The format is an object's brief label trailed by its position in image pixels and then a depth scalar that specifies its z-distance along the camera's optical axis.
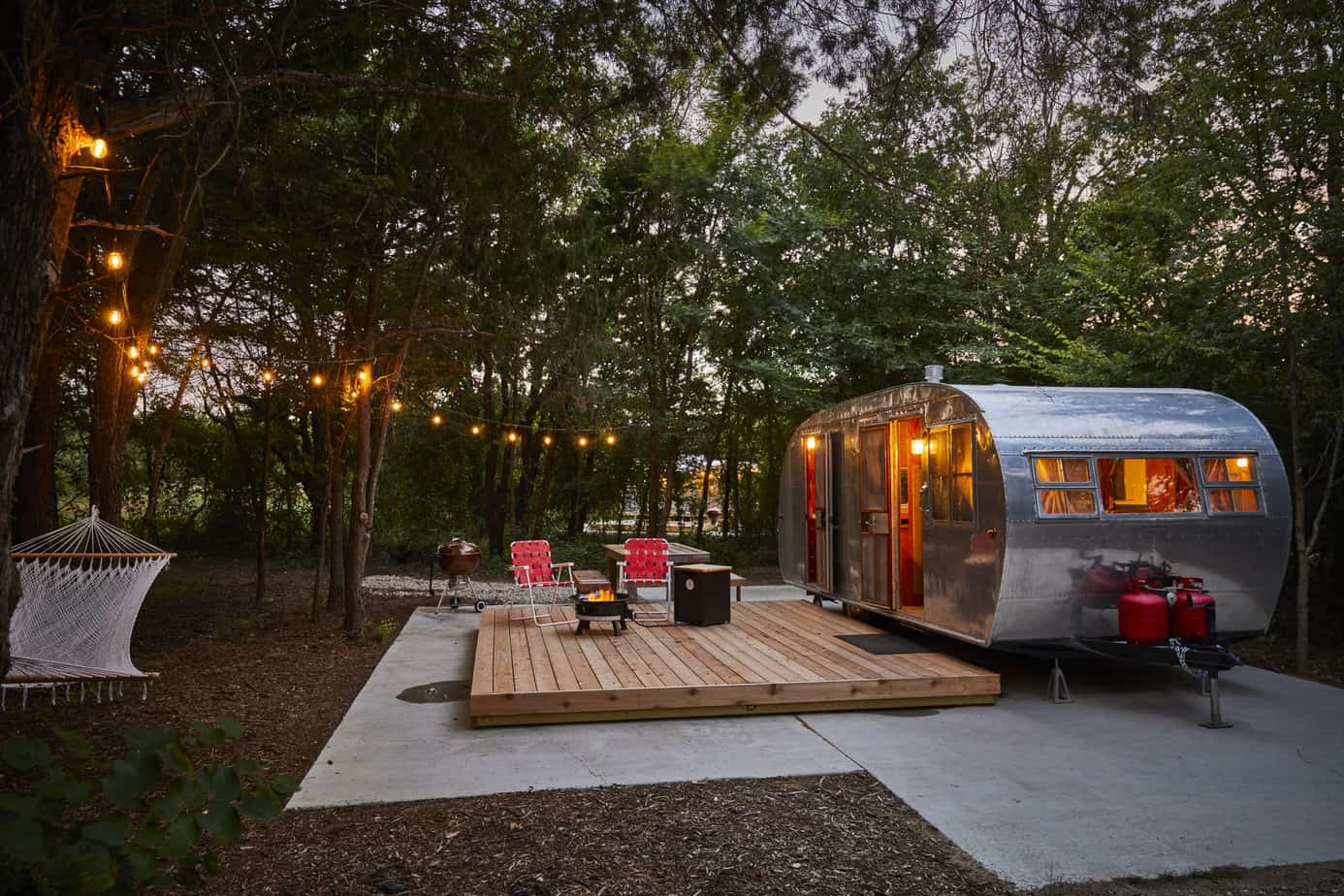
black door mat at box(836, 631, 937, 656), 7.08
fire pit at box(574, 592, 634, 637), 7.54
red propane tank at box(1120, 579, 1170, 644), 5.84
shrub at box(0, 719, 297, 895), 1.64
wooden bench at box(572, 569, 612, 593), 8.74
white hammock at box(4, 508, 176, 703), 5.31
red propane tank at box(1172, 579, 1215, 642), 5.85
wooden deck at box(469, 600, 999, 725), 5.50
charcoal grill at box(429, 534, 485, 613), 10.48
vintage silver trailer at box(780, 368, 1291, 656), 6.02
